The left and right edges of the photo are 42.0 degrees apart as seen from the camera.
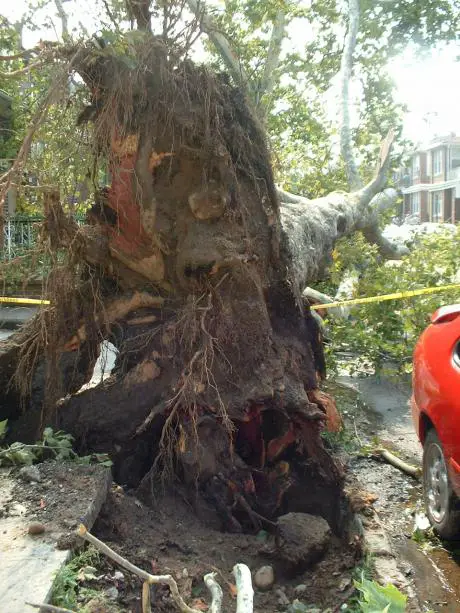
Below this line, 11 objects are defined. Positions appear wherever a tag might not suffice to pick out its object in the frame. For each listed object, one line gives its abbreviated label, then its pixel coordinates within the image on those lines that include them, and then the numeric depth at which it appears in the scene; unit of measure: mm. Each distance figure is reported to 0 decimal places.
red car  3725
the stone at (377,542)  3828
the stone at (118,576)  2957
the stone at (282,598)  3406
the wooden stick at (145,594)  1957
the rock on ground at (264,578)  3582
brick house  47088
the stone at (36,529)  3113
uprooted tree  4336
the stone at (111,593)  2793
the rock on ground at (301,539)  3721
